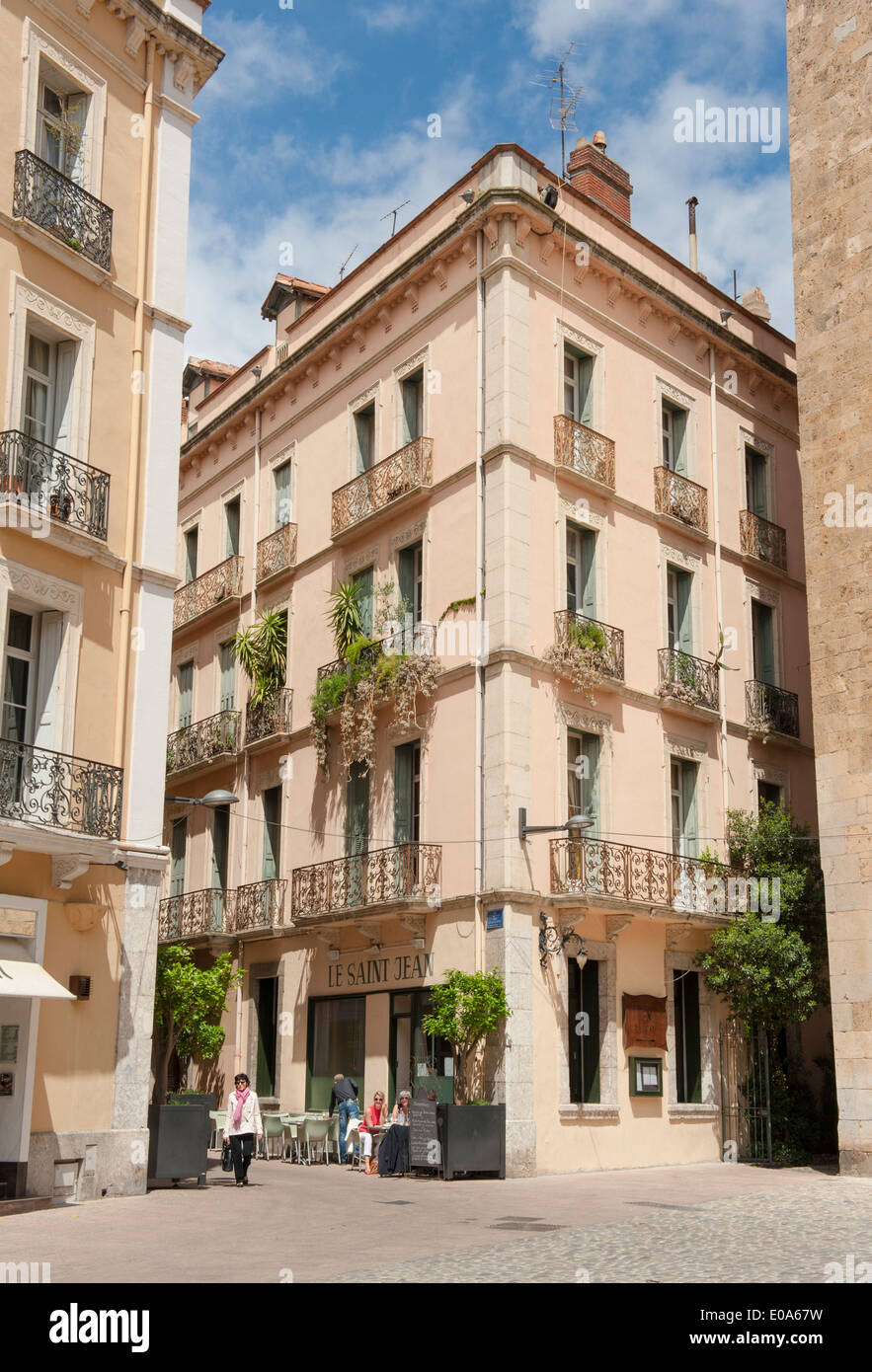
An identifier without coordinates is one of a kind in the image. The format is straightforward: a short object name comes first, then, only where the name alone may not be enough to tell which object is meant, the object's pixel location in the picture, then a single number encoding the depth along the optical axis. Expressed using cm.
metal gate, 2330
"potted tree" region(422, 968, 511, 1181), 1889
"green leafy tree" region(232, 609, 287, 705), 2731
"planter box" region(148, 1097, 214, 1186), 1680
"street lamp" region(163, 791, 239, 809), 1856
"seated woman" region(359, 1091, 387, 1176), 2138
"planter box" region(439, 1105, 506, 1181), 1881
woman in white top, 1734
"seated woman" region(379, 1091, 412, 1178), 1977
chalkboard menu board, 1917
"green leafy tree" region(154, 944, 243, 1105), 1973
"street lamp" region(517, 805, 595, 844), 1955
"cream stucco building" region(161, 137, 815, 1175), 2131
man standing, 2173
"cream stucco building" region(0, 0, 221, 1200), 1519
